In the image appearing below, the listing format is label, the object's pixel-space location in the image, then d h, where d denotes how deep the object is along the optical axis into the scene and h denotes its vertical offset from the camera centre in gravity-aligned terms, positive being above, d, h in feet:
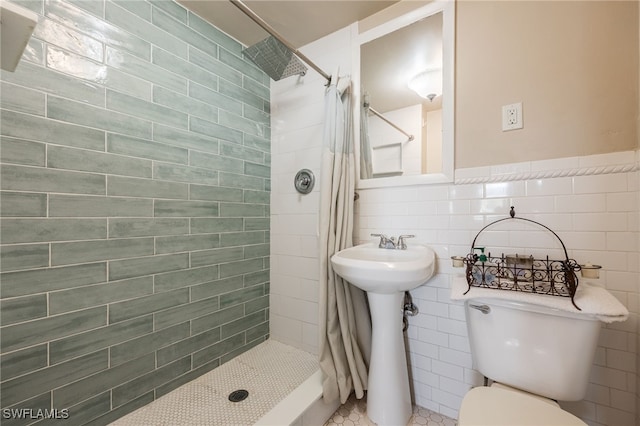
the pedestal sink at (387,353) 3.66 -2.15
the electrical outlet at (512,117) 3.64 +1.39
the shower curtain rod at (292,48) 3.54 +2.75
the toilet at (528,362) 2.48 -1.69
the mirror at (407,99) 4.21 +2.09
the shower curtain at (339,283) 4.22 -1.19
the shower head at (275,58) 4.33 +2.79
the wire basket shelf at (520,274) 2.89 -0.78
